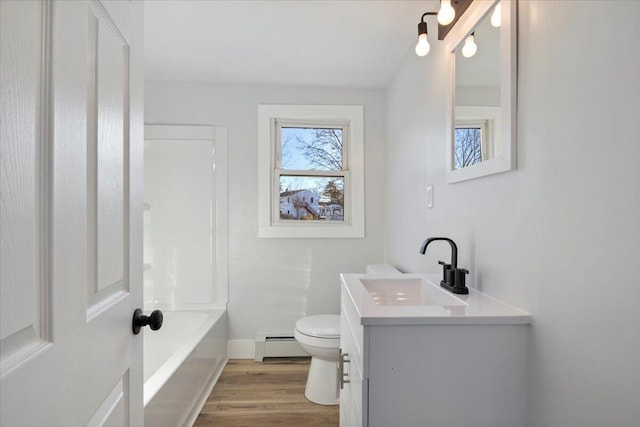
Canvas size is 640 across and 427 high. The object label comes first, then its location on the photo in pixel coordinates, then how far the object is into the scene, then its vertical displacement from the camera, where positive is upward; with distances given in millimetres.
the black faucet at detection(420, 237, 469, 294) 1249 -241
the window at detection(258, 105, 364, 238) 2777 +344
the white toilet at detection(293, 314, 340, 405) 2045 -904
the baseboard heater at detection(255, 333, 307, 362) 2719 -1086
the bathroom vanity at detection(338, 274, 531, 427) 939 -437
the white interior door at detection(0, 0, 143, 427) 414 -3
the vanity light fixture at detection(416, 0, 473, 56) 1298 +785
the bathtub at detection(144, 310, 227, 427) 1577 -917
